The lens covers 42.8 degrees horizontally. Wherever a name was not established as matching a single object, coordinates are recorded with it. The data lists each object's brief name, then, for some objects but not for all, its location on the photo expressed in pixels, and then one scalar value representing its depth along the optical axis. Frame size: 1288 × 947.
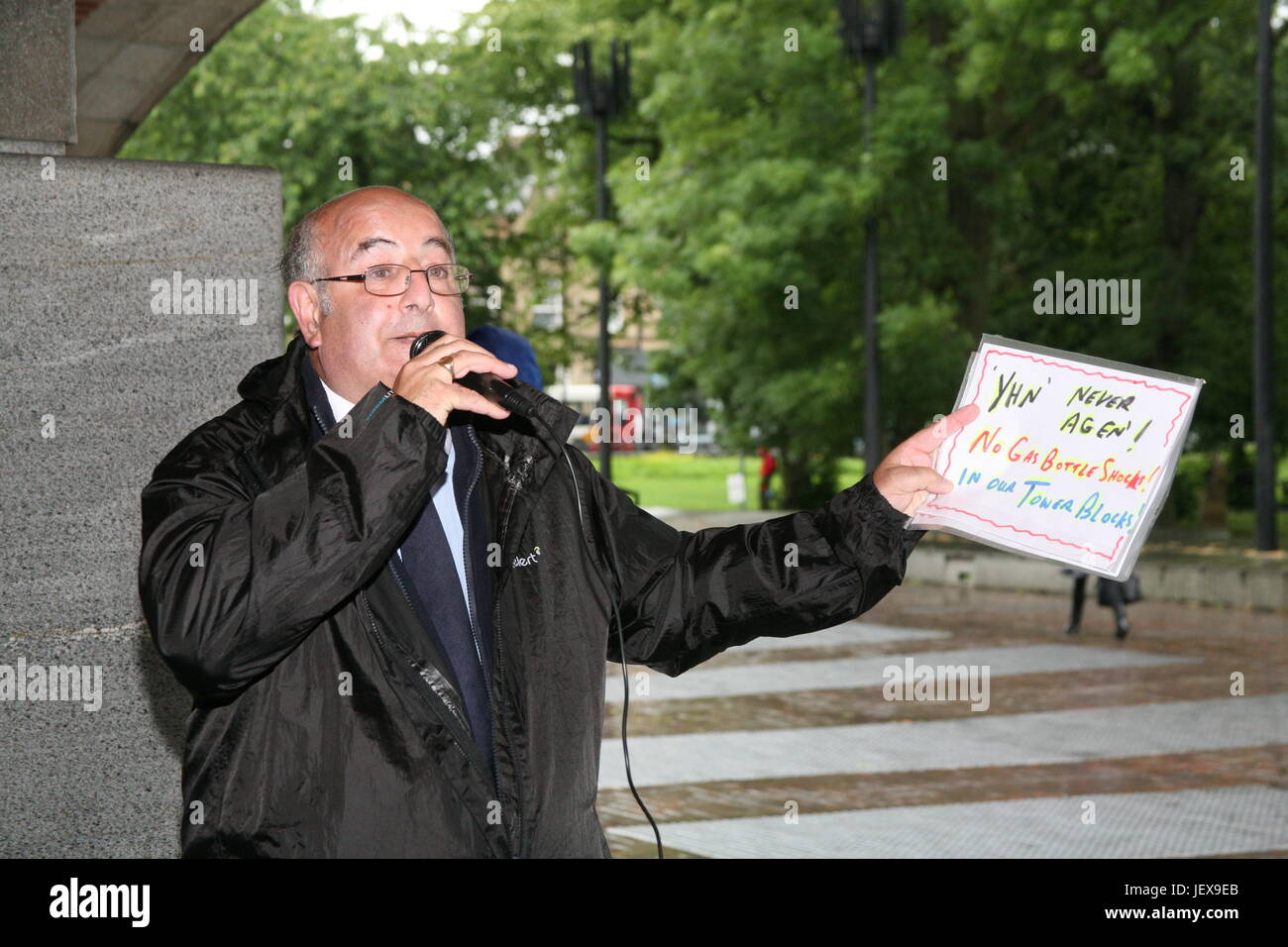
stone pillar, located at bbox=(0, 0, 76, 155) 3.73
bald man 2.12
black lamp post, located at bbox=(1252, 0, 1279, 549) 16.69
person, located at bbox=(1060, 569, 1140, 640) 12.80
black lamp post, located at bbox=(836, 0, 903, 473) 17.92
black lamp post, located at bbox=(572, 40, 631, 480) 22.52
